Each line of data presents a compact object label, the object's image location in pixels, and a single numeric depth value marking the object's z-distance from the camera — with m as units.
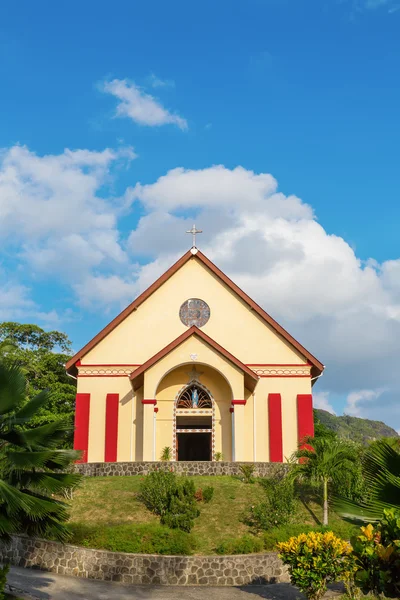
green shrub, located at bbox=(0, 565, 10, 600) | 11.12
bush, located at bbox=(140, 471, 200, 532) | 17.94
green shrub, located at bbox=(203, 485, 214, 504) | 19.61
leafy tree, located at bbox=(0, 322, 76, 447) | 43.22
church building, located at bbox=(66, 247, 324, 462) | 26.00
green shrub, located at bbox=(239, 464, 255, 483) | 21.83
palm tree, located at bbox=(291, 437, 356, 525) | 19.12
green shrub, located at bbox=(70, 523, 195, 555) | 16.30
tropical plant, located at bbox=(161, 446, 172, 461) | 26.27
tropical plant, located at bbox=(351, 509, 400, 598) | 7.80
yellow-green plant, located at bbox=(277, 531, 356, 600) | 12.81
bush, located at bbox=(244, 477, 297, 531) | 18.03
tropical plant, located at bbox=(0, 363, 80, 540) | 11.18
